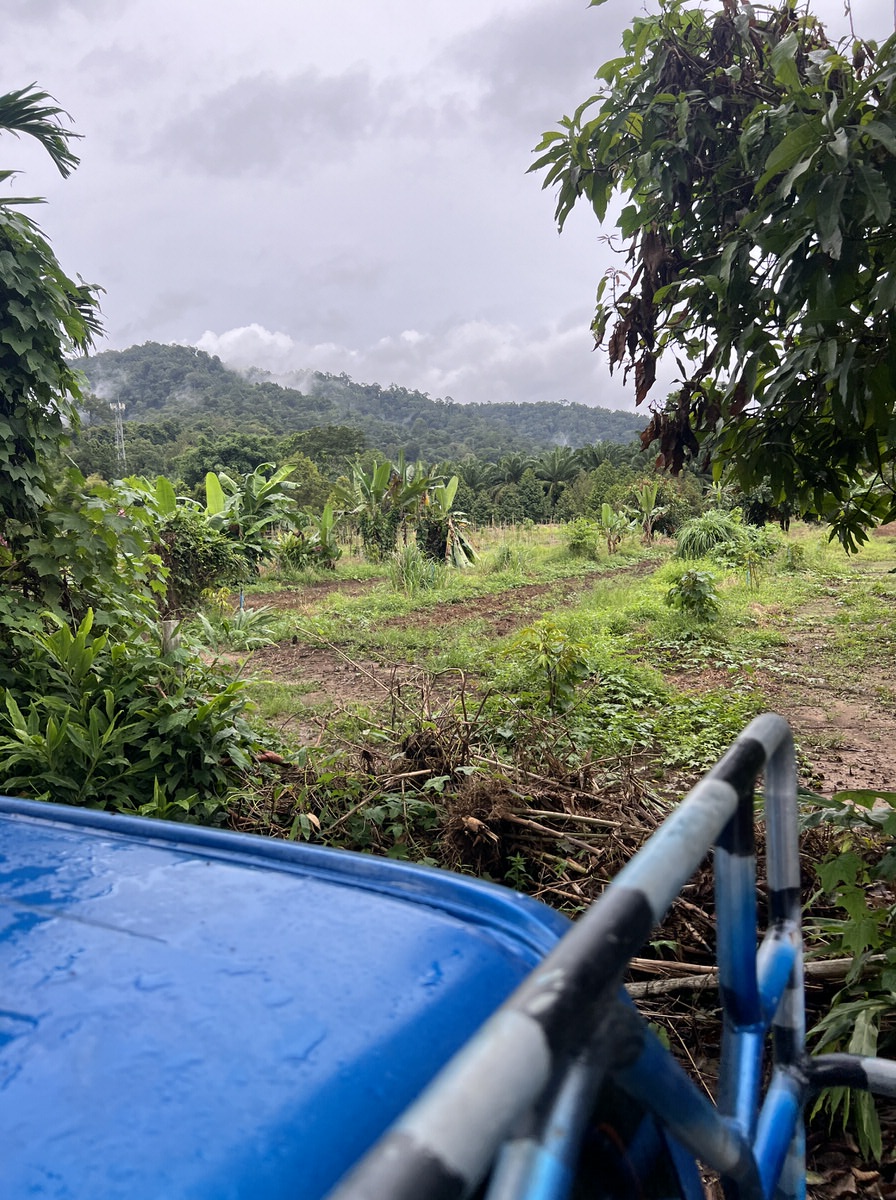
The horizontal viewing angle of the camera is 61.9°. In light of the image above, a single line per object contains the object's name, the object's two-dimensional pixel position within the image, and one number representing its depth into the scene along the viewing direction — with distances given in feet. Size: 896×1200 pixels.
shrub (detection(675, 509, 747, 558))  50.34
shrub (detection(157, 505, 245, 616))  30.50
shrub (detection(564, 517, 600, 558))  54.24
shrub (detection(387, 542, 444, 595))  39.01
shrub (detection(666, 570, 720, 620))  27.20
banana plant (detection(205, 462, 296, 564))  35.94
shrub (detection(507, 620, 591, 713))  14.88
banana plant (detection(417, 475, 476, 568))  50.29
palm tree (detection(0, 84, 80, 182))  12.34
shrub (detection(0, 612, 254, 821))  9.94
